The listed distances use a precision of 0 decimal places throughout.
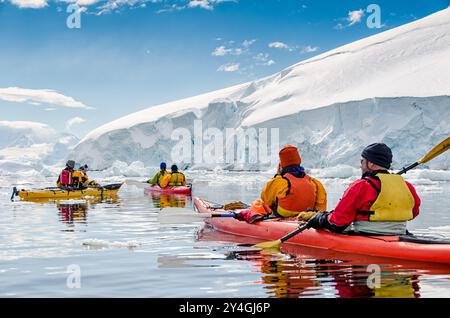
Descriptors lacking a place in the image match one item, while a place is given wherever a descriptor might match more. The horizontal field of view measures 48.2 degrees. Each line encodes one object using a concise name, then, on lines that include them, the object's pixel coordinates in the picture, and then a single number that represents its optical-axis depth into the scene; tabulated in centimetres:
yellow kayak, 1459
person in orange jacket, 633
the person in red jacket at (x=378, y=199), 477
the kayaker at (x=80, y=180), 1529
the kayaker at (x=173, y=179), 1756
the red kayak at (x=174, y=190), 1689
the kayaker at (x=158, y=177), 1808
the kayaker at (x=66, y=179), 1515
